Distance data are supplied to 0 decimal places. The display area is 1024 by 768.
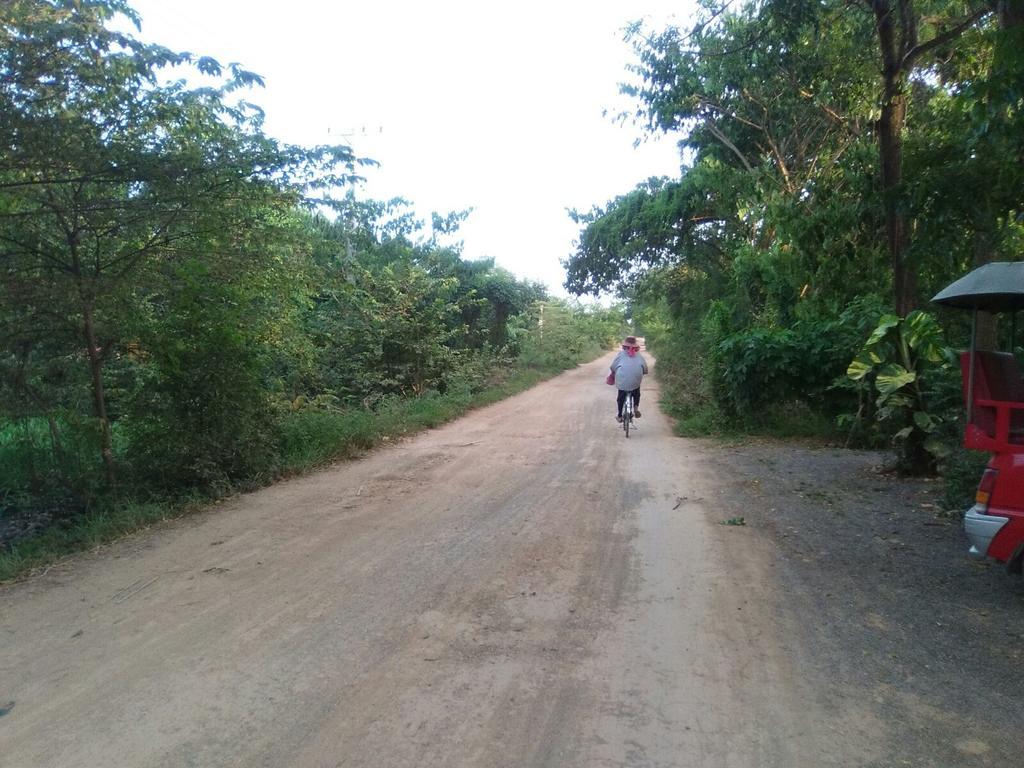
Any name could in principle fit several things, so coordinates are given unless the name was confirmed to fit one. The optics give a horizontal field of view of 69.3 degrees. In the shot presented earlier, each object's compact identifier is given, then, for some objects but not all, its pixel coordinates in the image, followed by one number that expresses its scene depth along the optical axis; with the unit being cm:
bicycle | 1299
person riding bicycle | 1314
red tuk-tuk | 459
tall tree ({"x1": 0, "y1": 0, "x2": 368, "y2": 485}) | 686
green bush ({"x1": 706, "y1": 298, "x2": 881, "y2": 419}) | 1252
